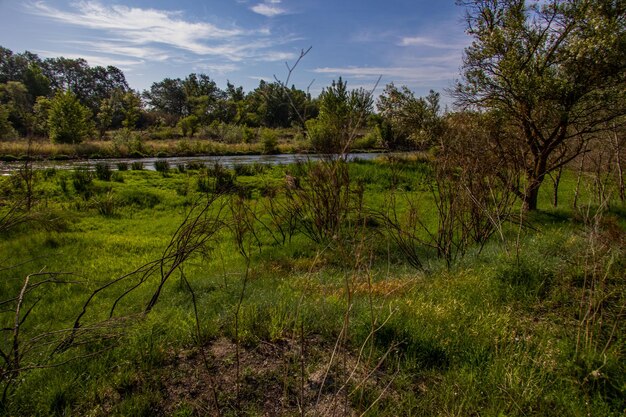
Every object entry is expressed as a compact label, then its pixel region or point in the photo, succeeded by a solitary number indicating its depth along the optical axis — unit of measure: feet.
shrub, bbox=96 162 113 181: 51.13
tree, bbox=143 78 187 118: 263.49
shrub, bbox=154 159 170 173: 62.03
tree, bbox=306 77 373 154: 101.91
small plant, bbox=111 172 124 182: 51.85
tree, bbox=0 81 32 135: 154.61
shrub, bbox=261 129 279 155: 136.26
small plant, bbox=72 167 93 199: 42.90
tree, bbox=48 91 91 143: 111.86
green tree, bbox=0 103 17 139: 113.16
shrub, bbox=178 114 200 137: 176.24
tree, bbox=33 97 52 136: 120.59
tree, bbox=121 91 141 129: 175.40
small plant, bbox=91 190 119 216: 37.10
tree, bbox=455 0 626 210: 27.61
